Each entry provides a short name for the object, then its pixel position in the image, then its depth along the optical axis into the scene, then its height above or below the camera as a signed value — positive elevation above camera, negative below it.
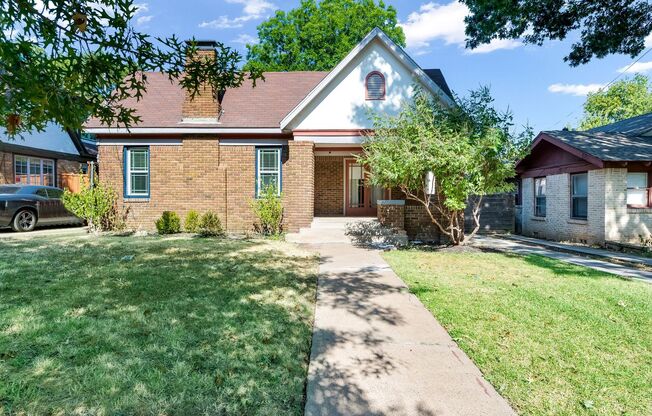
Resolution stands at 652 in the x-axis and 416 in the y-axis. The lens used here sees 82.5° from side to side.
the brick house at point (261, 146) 11.93 +1.97
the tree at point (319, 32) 31.84 +15.01
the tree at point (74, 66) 2.78 +1.32
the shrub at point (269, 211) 12.27 -0.28
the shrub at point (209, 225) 12.62 -0.77
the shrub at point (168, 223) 12.55 -0.69
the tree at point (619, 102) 43.31 +11.99
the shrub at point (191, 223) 12.80 -0.70
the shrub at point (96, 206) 12.36 -0.11
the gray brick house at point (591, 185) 11.93 +0.61
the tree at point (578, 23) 10.58 +5.27
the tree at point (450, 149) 8.88 +1.28
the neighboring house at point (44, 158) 18.20 +2.47
